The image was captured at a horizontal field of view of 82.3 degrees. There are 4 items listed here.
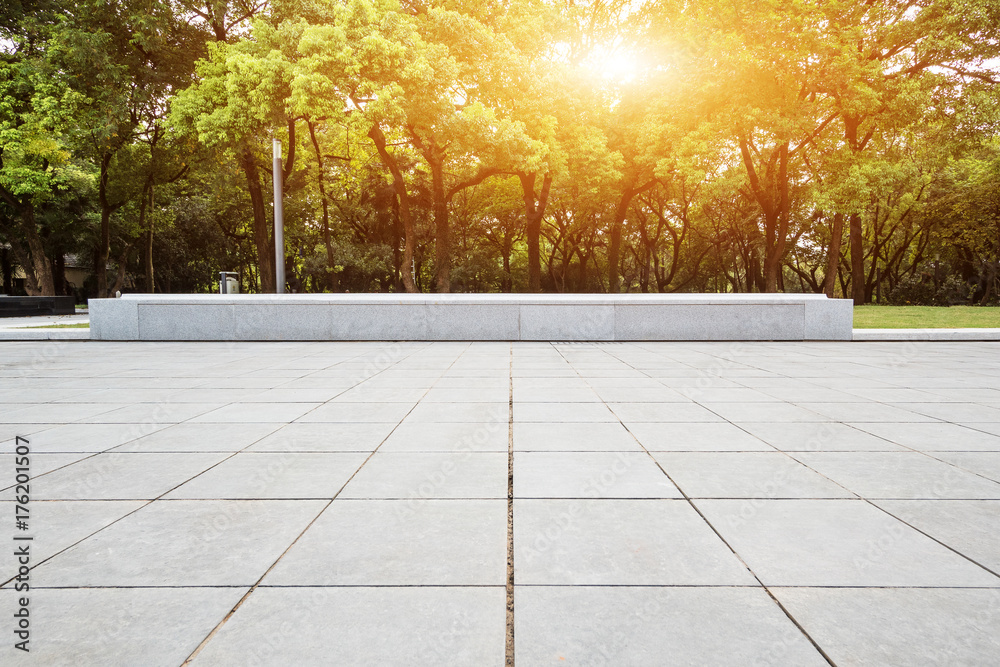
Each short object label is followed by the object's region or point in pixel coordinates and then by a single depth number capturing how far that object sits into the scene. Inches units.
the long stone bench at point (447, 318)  498.0
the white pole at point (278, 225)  542.9
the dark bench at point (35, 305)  832.3
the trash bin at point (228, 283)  549.3
